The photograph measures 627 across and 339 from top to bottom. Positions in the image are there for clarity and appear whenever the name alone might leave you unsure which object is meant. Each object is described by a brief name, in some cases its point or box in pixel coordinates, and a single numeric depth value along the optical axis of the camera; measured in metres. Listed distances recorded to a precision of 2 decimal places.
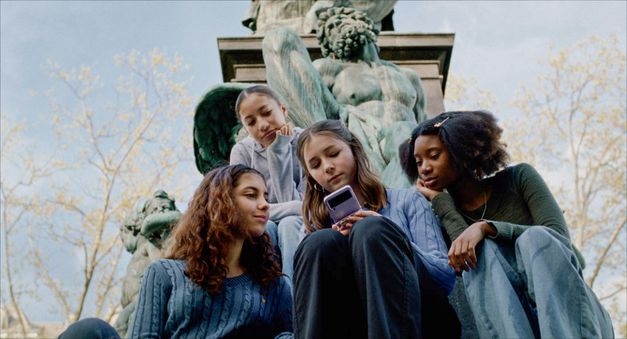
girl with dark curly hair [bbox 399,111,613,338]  2.26
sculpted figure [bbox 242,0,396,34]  7.19
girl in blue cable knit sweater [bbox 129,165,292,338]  2.64
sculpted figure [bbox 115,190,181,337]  4.99
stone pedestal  6.23
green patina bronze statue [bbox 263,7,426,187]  4.97
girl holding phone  2.15
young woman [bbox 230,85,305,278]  3.69
